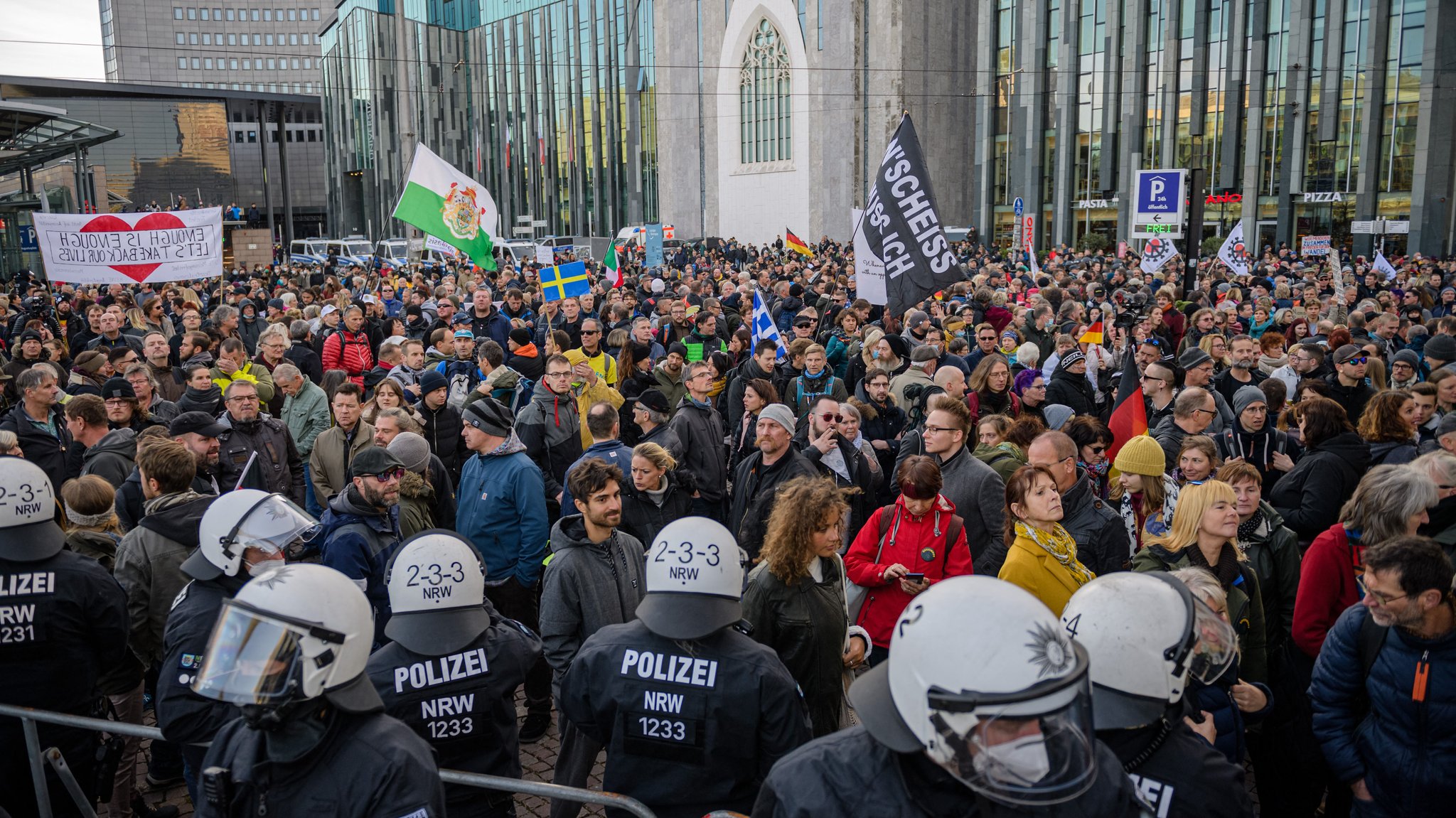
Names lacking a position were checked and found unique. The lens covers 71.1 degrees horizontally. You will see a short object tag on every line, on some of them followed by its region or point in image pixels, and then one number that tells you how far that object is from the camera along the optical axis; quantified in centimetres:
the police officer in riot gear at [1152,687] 228
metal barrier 373
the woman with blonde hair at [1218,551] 420
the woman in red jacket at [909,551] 483
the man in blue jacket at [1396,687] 337
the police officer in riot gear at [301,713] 233
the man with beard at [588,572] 427
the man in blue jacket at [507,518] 580
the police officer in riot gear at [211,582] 337
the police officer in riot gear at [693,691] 305
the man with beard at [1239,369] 874
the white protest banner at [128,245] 1334
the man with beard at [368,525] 475
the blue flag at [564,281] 1173
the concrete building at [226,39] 13412
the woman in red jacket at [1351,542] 418
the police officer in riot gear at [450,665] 327
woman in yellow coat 427
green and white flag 1541
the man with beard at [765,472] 579
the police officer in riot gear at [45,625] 389
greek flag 988
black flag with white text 1103
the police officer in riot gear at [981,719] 179
